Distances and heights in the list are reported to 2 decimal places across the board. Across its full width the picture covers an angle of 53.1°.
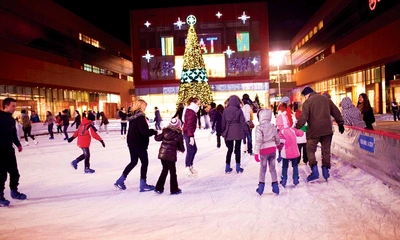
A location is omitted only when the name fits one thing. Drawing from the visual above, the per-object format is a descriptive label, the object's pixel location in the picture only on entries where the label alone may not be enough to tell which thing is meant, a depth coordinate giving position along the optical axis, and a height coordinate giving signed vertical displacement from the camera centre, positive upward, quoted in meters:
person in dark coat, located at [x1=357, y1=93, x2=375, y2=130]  10.95 -0.26
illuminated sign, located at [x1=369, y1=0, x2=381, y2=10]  31.06 +7.59
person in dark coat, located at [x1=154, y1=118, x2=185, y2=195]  6.68 -0.66
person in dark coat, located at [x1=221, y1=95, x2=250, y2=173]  8.39 -0.40
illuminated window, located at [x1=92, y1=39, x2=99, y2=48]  55.38 +9.41
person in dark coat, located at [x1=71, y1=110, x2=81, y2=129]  22.67 -0.42
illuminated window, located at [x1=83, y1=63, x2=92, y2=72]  51.97 +5.71
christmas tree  29.36 +2.35
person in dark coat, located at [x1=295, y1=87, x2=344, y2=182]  6.98 -0.36
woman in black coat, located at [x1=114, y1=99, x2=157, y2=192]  6.75 -0.49
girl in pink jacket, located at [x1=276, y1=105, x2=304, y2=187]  6.83 -0.73
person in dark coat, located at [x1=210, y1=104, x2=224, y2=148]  13.00 -0.37
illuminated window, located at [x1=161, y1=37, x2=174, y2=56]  53.50 +8.11
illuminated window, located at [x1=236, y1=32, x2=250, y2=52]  53.53 +8.55
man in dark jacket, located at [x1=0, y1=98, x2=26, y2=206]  6.28 -0.58
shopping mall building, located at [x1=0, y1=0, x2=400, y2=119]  33.91 +5.95
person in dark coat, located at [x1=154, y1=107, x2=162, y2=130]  24.65 -0.63
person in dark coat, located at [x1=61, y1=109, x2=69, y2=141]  20.75 -0.38
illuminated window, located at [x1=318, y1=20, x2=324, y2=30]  48.88 +9.64
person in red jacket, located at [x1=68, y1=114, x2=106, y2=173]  9.24 -0.59
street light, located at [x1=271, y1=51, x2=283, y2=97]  68.75 +7.89
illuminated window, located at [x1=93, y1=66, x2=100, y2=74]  55.66 +5.72
